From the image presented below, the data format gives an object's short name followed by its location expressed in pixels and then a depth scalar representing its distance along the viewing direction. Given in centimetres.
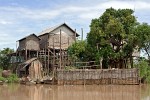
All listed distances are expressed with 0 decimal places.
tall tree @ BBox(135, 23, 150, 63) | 3931
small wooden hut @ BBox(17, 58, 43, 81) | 4294
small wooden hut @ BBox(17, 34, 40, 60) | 4516
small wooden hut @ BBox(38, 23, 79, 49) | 4512
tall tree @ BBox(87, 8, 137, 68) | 4078
